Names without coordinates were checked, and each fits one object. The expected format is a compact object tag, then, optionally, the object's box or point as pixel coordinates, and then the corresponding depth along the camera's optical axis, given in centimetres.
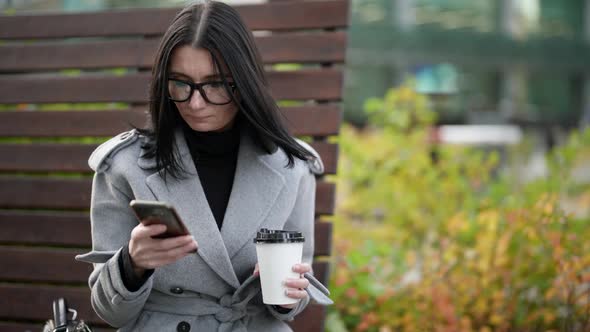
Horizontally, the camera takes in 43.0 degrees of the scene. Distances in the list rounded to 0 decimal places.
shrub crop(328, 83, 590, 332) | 308
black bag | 188
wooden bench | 283
